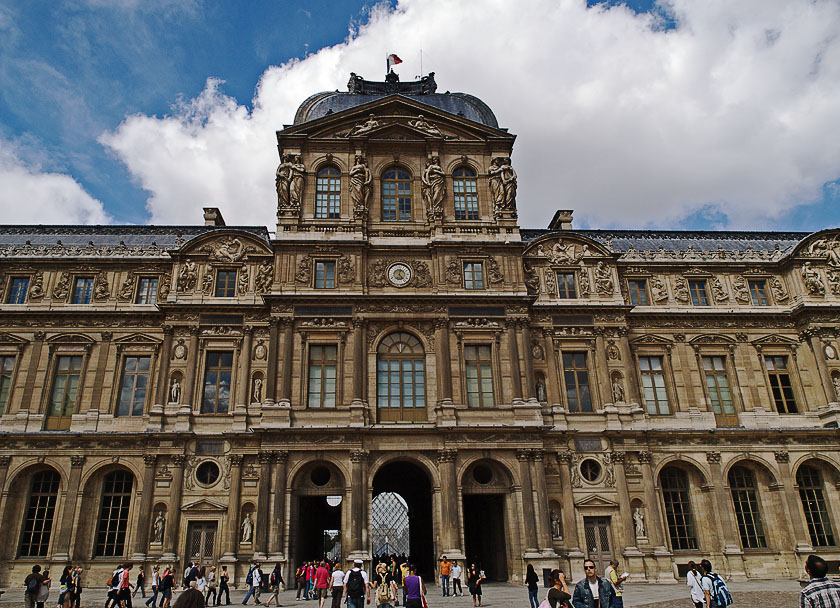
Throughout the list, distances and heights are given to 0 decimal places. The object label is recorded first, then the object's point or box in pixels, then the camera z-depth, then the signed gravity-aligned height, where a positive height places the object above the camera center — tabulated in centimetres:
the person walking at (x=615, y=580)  1192 -92
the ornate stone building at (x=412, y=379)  2962 +798
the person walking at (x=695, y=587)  1483 -123
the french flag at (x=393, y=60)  3876 +2834
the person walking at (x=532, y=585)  1953 -137
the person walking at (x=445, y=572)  2567 -115
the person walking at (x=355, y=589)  1589 -103
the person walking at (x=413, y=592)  1475 -107
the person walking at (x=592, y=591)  1095 -92
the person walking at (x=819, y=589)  732 -67
